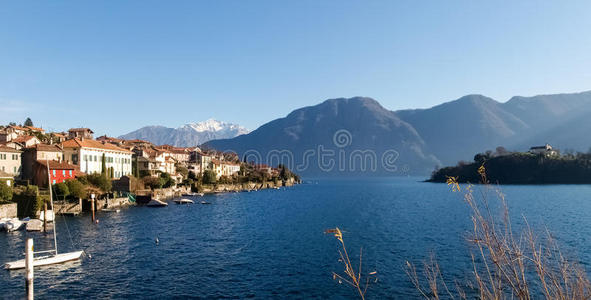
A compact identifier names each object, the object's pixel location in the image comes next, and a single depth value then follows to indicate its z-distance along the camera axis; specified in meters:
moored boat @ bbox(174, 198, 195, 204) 91.44
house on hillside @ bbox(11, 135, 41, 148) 87.69
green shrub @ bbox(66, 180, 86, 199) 70.56
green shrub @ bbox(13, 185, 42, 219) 57.81
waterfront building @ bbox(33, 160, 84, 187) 76.01
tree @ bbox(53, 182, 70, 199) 68.62
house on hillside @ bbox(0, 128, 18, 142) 92.10
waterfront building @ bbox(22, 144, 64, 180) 81.00
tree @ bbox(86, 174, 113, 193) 81.69
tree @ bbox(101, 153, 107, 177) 96.38
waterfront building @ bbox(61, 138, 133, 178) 90.19
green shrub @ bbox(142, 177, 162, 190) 105.47
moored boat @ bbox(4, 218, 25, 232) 47.85
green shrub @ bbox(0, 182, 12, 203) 55.97
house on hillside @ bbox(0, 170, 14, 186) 60.70
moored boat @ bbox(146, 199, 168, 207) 84.38
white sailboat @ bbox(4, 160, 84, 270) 30.61
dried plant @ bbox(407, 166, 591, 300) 7.48
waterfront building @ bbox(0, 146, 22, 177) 75.25
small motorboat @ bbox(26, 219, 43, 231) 48.59
